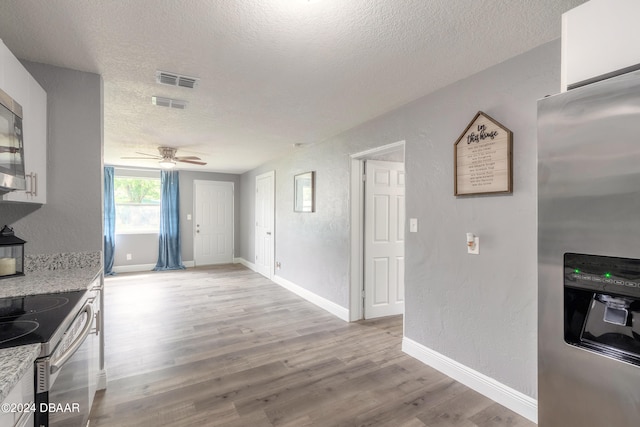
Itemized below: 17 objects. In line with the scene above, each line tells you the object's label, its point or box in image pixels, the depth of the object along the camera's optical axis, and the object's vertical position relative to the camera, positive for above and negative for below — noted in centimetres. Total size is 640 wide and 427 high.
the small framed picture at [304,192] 432 +30
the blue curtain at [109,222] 601 -24
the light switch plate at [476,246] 218 -27
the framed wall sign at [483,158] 198 +39
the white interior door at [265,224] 577 -27
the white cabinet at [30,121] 155 +57
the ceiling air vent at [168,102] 263 +101
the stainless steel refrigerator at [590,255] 90 -15
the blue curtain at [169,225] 666 -32
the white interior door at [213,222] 715 -29
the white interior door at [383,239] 365 -36
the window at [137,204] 642 +15
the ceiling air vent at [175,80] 219 +102
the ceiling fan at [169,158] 436 +82
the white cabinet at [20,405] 77 -57
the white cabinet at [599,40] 96 +61
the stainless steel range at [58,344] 101 -55
